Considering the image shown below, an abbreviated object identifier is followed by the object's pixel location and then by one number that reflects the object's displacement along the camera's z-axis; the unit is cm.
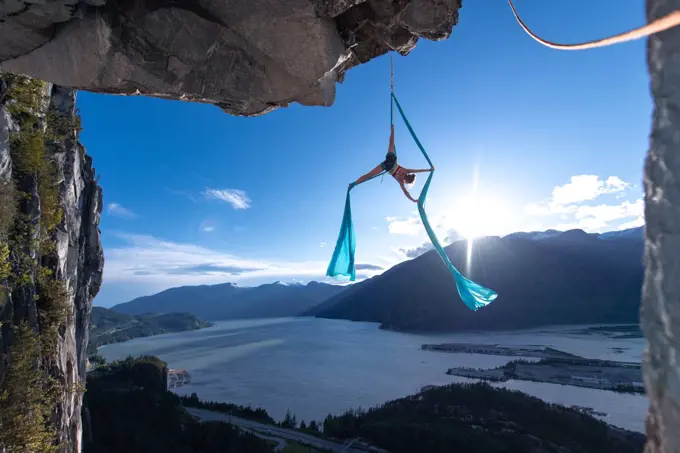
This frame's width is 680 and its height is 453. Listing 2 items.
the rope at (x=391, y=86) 745
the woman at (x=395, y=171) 778
